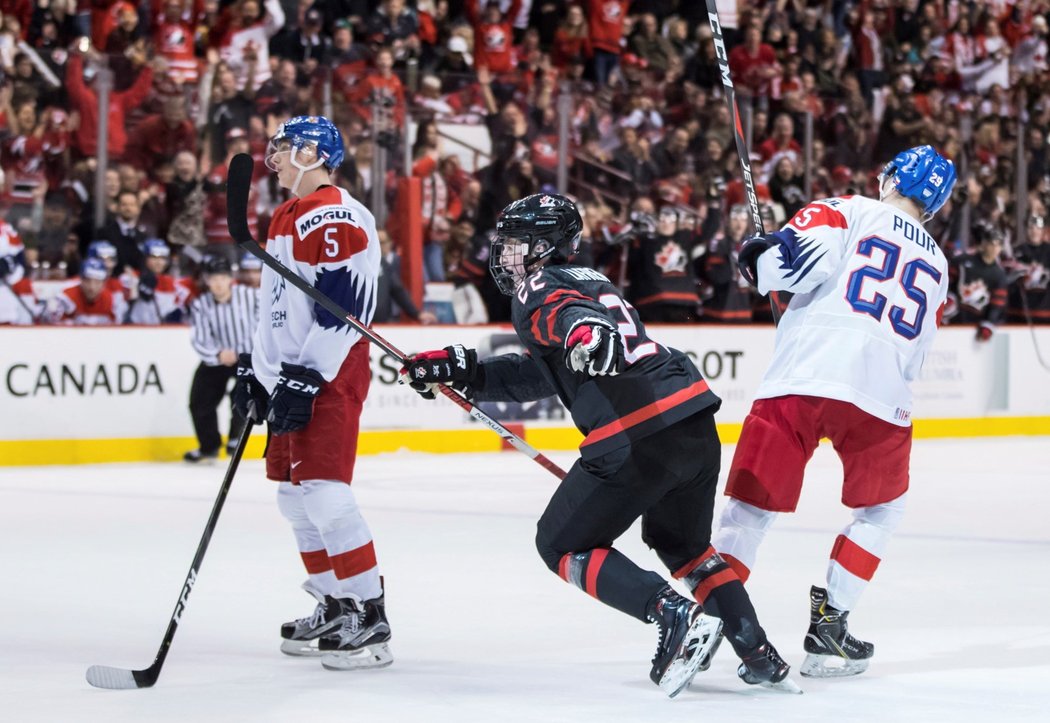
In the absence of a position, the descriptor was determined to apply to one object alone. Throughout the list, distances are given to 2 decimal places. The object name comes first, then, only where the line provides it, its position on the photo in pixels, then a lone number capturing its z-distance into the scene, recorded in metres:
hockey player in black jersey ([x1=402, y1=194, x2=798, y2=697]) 6.88
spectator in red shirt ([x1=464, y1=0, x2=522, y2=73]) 24.37
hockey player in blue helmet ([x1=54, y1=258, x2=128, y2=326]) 18.47
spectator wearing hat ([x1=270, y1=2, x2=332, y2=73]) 21.92
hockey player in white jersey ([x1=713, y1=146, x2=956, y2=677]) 7.71
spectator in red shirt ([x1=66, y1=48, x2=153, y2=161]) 18.64
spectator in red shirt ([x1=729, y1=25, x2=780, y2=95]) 26.16
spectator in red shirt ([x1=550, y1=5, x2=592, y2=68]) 25.47
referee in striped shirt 18.39
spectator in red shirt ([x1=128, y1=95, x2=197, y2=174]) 18.94
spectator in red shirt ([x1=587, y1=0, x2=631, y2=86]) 25.62
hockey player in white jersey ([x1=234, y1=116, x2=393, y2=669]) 7.98
